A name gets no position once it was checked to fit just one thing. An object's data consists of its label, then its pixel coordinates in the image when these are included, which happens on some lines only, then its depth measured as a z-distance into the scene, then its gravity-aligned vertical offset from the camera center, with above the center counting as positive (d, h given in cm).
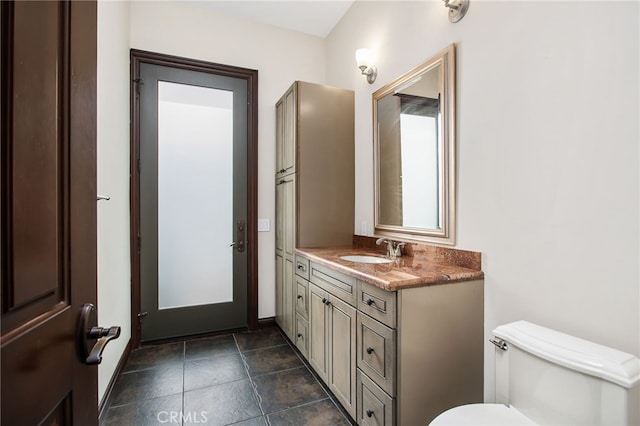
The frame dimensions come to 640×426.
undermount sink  218 -33
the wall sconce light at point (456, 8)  169 +112
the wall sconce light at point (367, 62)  247 +119
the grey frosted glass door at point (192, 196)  272 +15
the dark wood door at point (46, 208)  46 +1
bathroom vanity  140 -60
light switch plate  310 -13
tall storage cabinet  261 +32
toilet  93 -56
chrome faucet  210 -24
